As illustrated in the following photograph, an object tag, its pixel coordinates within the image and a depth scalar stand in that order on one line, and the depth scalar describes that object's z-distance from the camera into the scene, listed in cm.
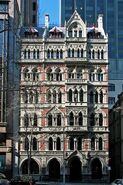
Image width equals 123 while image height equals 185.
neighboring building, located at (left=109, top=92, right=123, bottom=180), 10431
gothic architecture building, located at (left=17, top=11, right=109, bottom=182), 9881
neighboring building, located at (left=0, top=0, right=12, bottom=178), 9654
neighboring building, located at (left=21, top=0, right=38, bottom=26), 13219
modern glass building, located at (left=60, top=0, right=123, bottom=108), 18874
